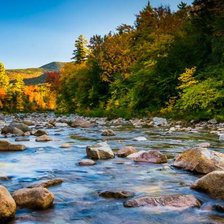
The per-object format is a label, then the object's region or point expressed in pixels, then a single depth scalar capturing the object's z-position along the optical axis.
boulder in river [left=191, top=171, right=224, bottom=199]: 3.78
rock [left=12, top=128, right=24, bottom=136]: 11.32
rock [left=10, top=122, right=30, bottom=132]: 12.19
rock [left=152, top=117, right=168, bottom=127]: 14.55
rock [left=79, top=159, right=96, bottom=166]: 5.80
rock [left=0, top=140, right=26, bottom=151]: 7.46
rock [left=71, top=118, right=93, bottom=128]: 15.85
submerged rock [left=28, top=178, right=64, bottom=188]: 4.20
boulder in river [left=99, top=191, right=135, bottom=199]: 3.81
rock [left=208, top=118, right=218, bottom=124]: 13.38
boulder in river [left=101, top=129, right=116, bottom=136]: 11.21
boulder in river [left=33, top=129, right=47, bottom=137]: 11.20
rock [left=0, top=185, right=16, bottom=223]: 3.08
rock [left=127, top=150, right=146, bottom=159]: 6.16
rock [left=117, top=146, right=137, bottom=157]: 6.58
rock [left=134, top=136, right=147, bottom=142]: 9.38
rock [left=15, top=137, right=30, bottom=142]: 9.48
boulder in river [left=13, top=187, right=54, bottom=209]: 3.43
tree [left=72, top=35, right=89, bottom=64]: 48.07
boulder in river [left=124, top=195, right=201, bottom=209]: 3.47
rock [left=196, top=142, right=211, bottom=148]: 7.48
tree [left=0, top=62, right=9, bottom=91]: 66.22
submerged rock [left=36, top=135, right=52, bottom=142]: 9.41
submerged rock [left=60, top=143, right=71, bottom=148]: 8.12
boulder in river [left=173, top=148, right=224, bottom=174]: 4.93
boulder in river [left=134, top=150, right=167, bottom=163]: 5.91
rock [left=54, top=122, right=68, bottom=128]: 16.94
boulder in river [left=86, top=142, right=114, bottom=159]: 6.34
